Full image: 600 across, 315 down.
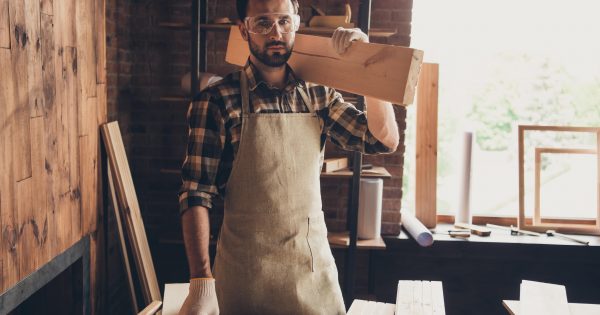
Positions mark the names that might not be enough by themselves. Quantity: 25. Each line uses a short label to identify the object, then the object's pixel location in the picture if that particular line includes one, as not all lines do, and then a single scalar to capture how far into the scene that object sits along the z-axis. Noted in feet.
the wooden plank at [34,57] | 7.65
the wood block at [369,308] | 5.83
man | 6.32
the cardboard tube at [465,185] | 12.81
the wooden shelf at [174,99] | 11.46
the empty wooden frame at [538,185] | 12.83
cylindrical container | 12.02
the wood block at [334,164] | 11.53
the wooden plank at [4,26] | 6.87
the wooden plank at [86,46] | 9.44
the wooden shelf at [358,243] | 11.84
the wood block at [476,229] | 12.64
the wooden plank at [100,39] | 10.21
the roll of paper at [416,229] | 11.77
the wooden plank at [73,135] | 9.03
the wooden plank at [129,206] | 10.53
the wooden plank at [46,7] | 8.05
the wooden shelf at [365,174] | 11.64
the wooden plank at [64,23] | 8.55
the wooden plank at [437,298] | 5.87
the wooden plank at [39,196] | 7.88
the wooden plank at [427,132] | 12.75
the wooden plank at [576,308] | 7.24
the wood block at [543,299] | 6.91
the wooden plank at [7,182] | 6.97
